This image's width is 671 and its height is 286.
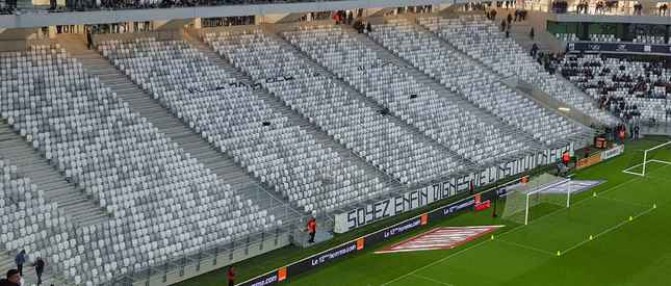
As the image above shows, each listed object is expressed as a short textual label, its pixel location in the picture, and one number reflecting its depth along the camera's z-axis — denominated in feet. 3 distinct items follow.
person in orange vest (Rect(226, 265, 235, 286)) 99.81
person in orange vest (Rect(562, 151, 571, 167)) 156.70
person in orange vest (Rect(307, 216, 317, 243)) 118.42
